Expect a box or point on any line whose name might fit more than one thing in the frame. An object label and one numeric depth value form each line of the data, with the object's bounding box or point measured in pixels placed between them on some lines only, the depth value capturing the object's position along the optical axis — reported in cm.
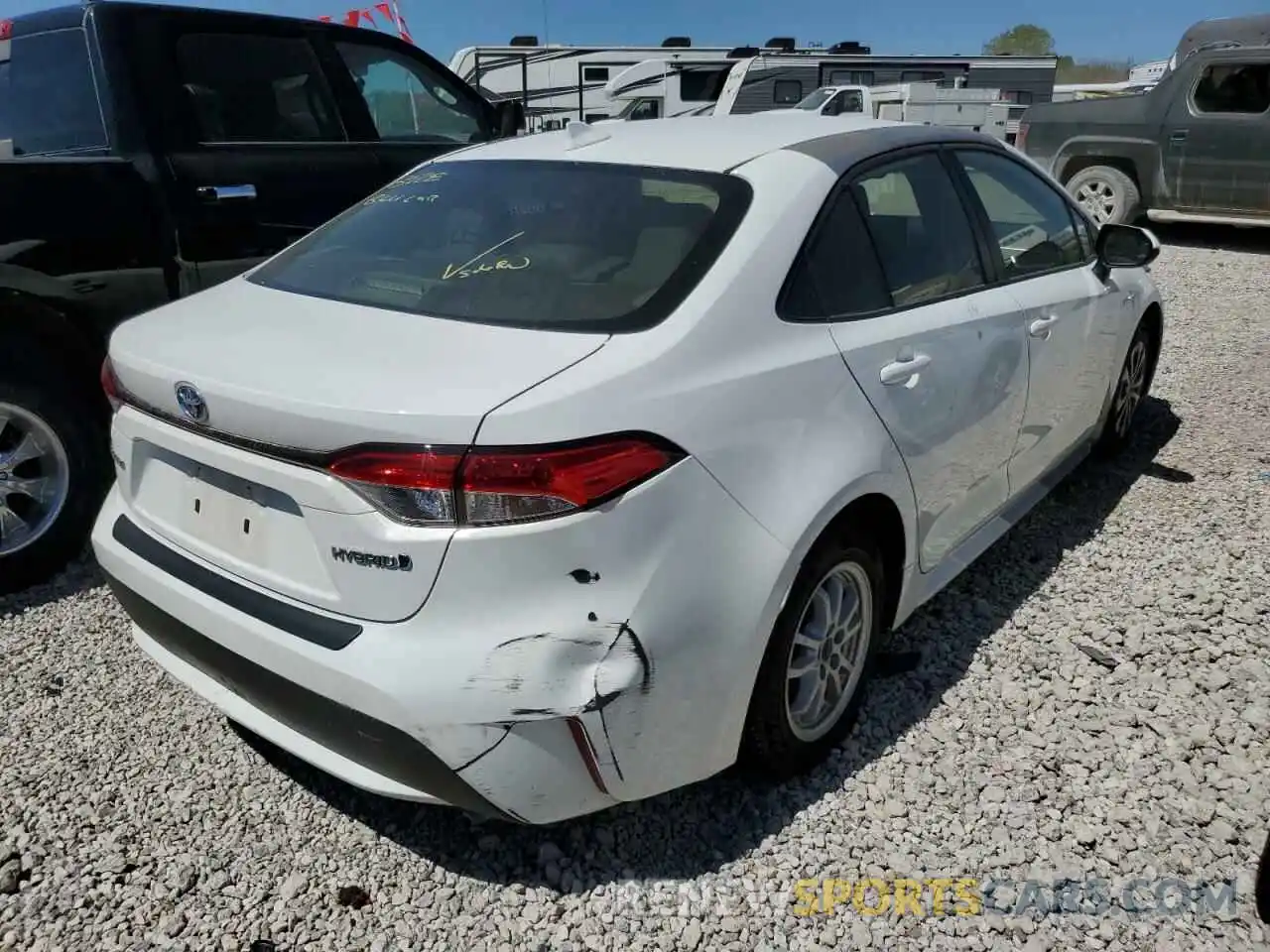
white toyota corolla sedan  175
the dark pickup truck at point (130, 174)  329
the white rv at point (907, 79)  1773
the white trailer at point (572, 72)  2047
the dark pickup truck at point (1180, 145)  970
